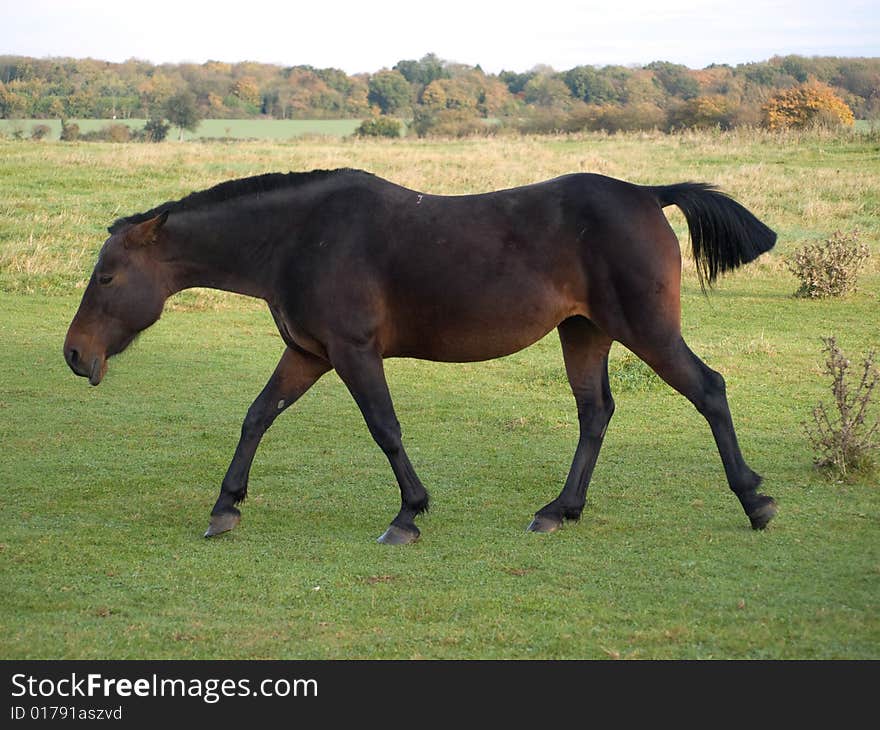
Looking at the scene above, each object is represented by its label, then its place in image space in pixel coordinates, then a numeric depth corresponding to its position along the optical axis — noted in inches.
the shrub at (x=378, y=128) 2265.3
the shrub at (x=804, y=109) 1724.8
